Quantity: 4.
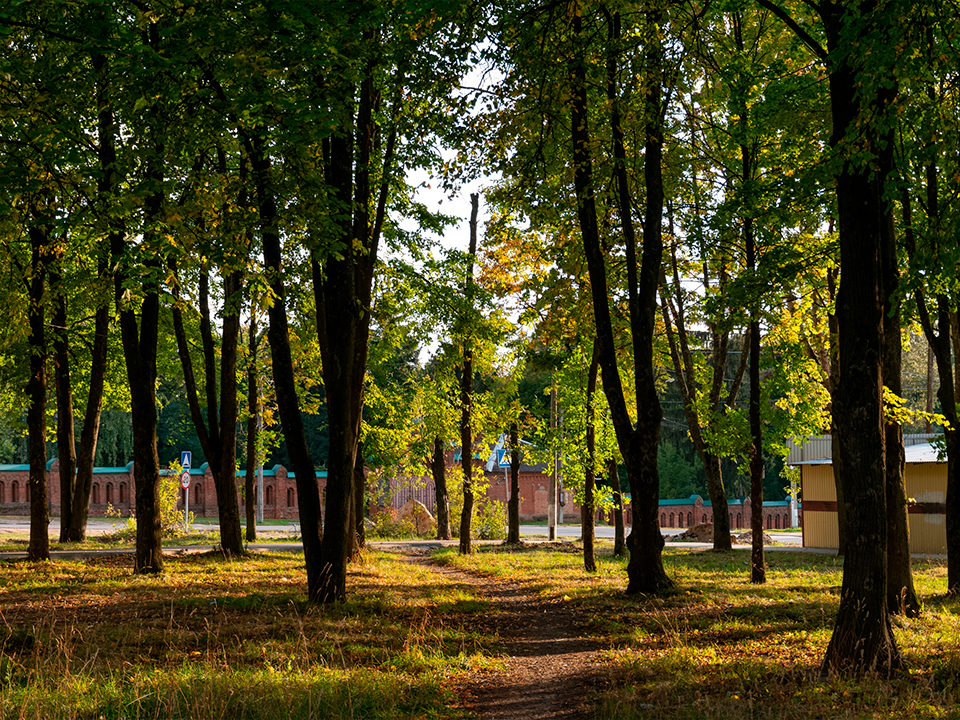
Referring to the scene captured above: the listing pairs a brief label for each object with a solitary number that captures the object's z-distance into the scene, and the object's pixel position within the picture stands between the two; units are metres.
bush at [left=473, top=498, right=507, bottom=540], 34.44
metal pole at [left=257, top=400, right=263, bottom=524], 44.89
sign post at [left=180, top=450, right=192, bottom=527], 30.34
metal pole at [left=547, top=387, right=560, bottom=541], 31.71
